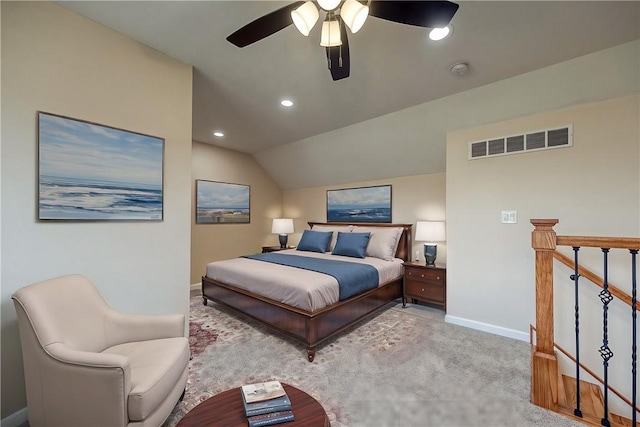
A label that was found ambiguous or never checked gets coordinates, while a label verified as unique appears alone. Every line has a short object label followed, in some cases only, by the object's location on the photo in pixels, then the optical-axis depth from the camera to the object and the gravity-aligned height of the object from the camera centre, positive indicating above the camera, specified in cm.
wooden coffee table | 115 -91
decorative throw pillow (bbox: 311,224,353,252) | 482 -29
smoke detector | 245 +136
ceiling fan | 134 +106
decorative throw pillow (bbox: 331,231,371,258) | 409 -48
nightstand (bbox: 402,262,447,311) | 347 -95
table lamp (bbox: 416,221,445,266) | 374 -30
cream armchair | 130 -85
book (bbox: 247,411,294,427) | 113 -89
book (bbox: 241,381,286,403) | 127 -87
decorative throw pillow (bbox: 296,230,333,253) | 468 -49
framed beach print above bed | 476 +18
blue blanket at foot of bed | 291 -67
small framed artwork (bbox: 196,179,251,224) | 488 +21
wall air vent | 258 +75
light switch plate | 284 -3
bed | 252 -101
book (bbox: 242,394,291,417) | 119 -88
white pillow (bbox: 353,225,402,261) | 406 -45
